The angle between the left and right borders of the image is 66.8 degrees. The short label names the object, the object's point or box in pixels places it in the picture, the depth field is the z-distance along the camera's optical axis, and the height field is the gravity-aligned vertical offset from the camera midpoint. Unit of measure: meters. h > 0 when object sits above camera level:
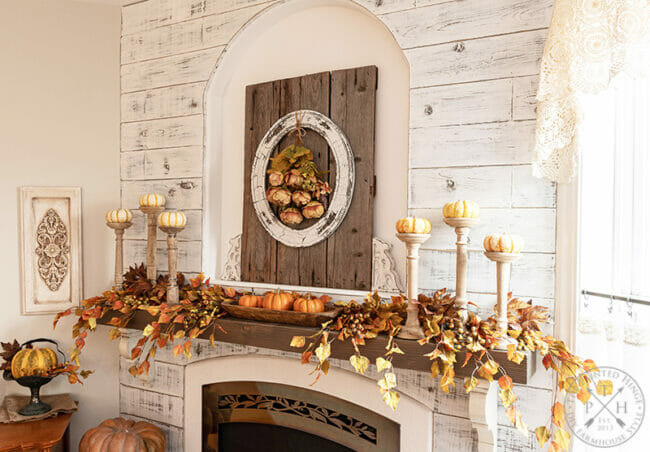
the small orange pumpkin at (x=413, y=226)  1.59 -0.03
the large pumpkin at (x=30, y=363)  2.28 -0.69
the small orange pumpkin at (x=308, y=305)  1.84 -0.33
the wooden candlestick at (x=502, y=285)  1.50 -0.21
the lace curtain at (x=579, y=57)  1.04 +0.37
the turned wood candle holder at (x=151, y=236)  2.26 -0.10
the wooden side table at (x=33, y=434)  2.10 -0.97
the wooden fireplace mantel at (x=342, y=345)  1.46 -0.45
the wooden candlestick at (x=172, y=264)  2.14 -0.21
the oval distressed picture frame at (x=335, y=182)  2.00 +0.15
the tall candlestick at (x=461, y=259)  1.57 -0.14
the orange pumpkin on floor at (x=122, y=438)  2.20 -1.02
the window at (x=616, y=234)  1.29 -0.05
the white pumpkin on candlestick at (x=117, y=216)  2.31 -0.01
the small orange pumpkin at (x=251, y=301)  1.97 -0.34
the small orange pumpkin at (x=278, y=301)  1.89 -0.33
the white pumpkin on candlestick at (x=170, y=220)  2.11 -0.02
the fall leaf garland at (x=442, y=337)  1.46 -0.40
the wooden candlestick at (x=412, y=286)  1.60 -0.23
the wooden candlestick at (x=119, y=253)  2.37 -0.18
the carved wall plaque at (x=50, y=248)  2.47 -0.17
